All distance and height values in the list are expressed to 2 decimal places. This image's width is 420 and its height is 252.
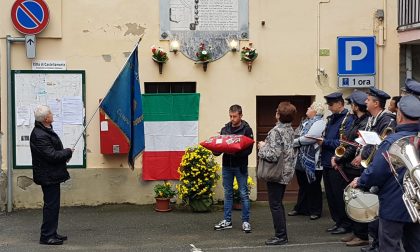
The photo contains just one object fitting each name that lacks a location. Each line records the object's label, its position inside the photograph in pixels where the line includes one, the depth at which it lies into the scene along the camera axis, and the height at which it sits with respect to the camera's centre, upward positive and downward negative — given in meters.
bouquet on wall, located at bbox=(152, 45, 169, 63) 10.22 +1.03
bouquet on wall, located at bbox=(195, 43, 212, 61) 10.29 +1.05
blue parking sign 10.53 +1.04
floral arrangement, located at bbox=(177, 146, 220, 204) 9.78 -1.03
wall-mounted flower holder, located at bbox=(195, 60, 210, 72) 10.39 +0.90
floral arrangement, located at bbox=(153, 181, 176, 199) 10.01 -1.31
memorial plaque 10.38 +1.61
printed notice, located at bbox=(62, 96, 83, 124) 10.19 +0.10
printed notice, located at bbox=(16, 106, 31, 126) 10.06 +0.00
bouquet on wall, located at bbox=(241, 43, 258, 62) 10.40 +1.05
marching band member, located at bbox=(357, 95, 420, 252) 5.23 -0.73
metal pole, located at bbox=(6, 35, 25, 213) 9.98 -0.39
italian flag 10.41 -0.32
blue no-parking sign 9.92 +1.68
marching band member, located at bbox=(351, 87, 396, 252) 6.89 -0.06
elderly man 7.52 -0.62
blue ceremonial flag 8.52 +0.14
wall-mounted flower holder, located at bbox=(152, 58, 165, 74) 10.28 +0.88
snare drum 6.60 -1.04
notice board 10.07 +0.18
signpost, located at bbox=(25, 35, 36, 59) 9.93 +1.18
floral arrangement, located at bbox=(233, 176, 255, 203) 9.99 -1.34
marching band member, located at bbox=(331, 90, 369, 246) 7.59 -0.55
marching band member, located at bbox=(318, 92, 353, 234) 7.99 -0.55
